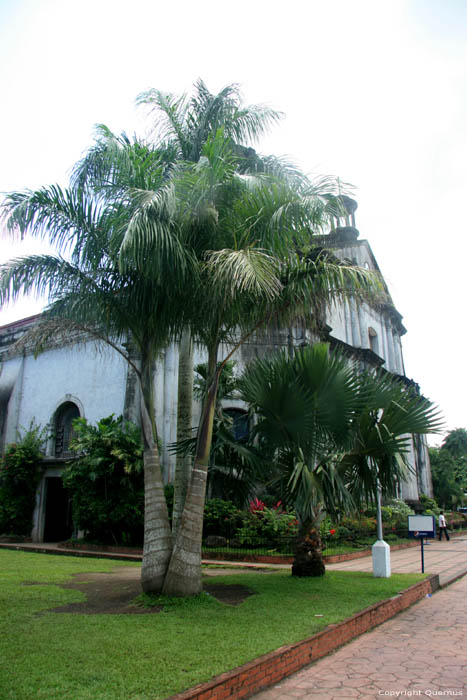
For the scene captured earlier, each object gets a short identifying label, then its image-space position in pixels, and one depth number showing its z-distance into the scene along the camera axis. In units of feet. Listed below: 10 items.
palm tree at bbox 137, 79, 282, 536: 36.68
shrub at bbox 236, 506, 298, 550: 47.85
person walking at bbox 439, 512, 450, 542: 77.24
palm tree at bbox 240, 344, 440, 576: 30.19
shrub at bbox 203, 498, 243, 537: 51.96
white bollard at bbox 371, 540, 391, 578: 34.68
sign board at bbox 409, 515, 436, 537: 37.17
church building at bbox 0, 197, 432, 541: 62.95
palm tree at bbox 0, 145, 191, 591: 25.84
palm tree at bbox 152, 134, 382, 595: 24.99
